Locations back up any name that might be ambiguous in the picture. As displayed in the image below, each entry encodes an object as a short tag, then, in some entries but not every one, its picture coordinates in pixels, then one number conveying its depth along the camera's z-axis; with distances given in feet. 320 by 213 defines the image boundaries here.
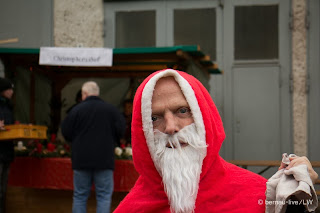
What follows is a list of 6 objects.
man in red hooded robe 6.40
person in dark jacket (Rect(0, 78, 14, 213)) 19.97
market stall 21.15
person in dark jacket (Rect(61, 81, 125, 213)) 18.95
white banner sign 21.91
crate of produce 19.56
